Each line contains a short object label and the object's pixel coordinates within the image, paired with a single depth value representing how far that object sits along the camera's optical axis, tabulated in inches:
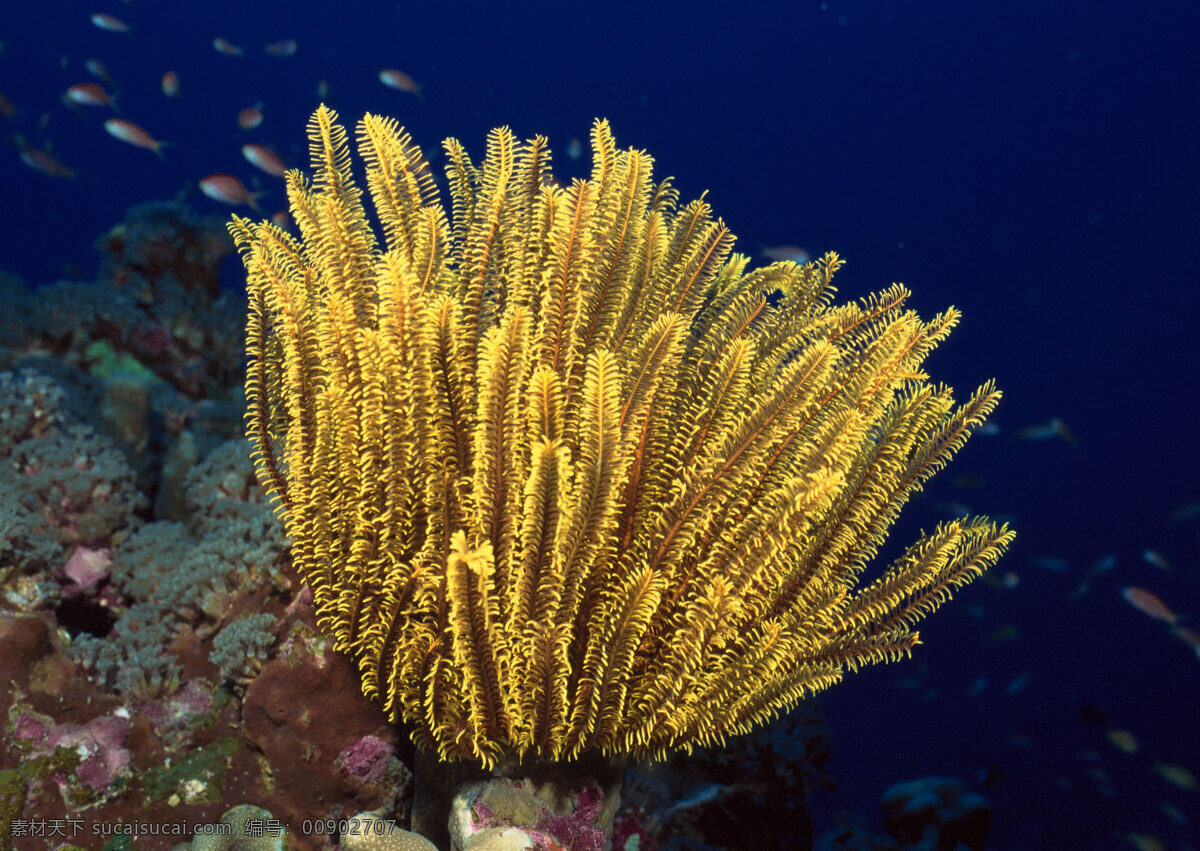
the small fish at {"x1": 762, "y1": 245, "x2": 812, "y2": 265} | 301.5
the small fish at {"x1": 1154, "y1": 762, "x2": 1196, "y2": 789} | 286.7
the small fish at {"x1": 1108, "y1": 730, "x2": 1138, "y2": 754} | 298.4
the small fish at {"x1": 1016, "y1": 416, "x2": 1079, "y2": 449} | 395.6
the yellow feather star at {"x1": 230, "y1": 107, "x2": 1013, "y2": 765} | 67.9
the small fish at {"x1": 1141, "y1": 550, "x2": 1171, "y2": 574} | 358.4
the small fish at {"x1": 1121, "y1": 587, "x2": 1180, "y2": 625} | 295.6
